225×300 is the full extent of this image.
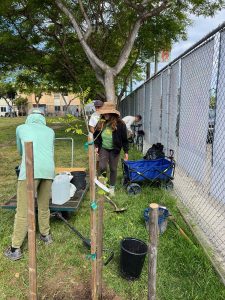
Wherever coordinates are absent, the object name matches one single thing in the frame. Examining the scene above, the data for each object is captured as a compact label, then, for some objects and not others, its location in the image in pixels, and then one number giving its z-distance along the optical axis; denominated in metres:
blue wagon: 4.12
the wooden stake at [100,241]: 1.92
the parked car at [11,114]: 50.00
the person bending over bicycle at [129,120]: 7.45
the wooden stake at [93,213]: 1.75
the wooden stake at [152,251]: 1.43
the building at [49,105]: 53.91
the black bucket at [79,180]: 3.86
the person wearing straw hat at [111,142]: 3.91
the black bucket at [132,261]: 2.25
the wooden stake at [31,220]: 1.55
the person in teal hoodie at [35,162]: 2.60
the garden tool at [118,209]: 3.50
